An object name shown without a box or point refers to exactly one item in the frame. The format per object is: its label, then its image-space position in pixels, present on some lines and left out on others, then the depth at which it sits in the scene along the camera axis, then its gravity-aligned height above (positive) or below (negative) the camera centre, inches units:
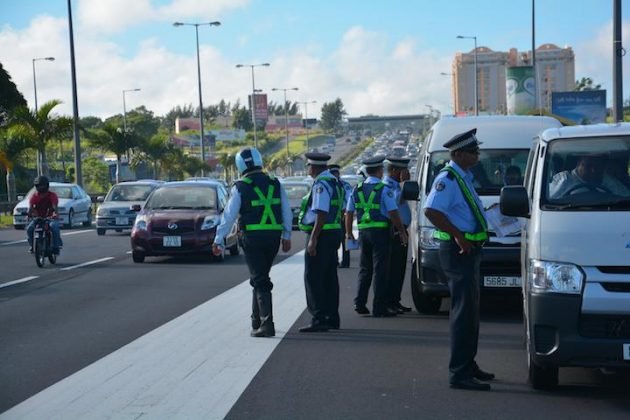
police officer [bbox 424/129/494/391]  308.3 -35.3
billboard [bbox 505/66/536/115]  2475.4 +96.4
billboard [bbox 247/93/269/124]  7190.0 +216.6
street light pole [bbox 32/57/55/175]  1770.2 +157.1
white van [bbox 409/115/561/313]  445.7 -23.0
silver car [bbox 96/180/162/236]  1139.9 -72.4
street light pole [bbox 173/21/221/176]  2393.0 +164.5
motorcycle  769.6 -69.5
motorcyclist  787.5 -47.9
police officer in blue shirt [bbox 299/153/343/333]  424.5 -43.5
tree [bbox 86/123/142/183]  2258.9 +7.2
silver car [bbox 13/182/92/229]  1379.2 -81.5
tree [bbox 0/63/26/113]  2067.4 +105.6
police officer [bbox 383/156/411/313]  490.6 -54.4
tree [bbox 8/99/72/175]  1722.4 +32.1
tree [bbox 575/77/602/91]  5201.8 +213.5
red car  768.9 -60.8
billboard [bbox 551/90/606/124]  2546.8 +54.1
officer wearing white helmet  409.7 -32.9
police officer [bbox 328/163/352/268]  689.0 -81.4
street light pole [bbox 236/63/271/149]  3138.5 +215.1
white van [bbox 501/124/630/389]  277.3 -39.4
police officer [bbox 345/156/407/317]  466.0 -41.8
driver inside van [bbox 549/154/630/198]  311.3 -15.5
